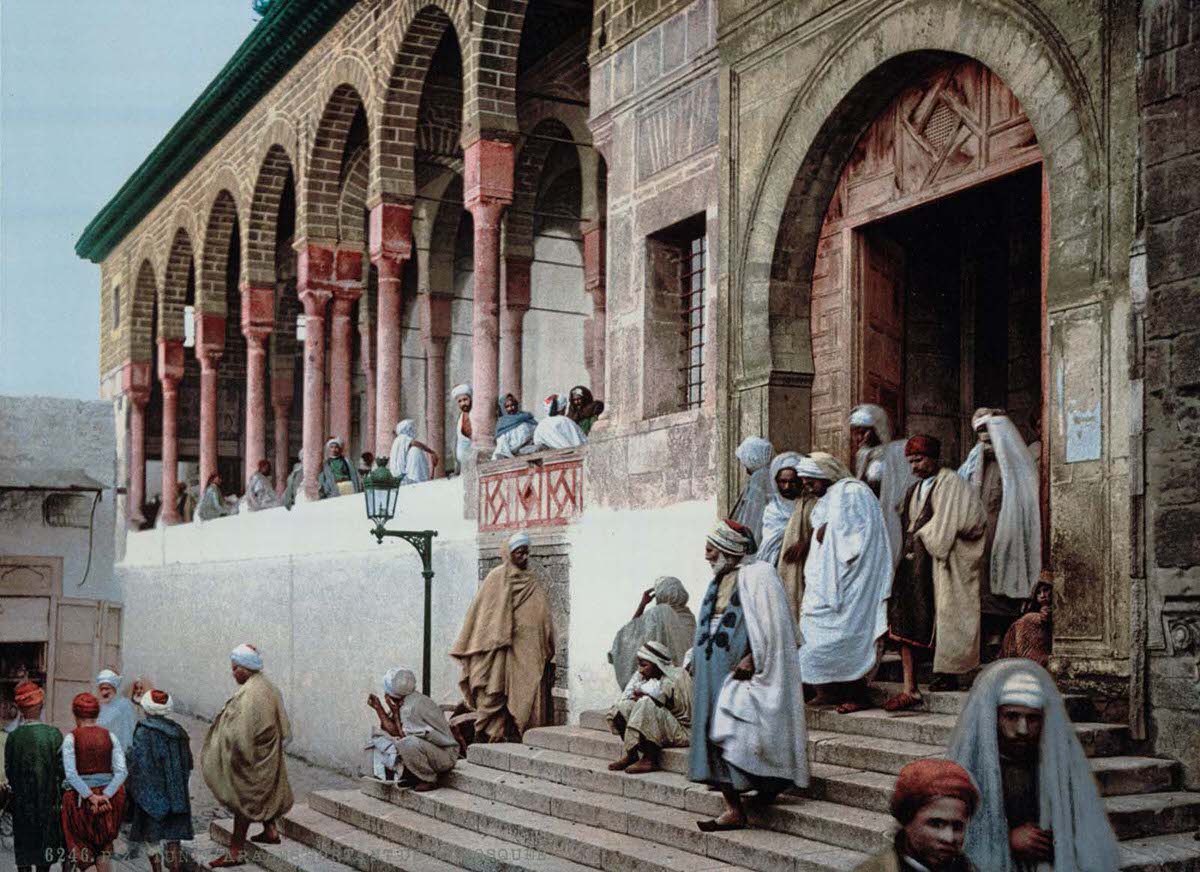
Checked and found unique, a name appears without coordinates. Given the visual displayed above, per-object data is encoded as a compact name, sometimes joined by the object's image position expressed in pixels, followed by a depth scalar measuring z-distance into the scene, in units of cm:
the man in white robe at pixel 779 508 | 815
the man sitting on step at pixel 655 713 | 824
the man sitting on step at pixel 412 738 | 952
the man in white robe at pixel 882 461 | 837
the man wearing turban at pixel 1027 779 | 410
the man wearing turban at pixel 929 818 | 340
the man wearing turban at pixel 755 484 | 902
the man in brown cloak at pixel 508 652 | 1054
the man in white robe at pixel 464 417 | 1378
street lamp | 1122
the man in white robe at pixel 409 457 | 1535
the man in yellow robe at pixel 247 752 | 930
